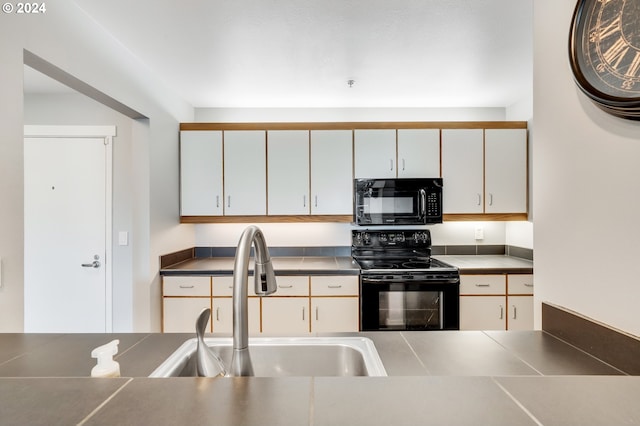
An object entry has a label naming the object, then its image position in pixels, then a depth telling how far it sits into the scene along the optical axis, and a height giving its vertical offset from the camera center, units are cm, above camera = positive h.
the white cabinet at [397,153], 310 +56
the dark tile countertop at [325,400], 40 -25
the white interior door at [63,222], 286 -8
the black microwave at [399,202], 301 +10
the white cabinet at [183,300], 275 -74
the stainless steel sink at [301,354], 106 -47
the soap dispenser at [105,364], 64 -31
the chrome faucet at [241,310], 78 -23
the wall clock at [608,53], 72 +38
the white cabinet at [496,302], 278 -76
